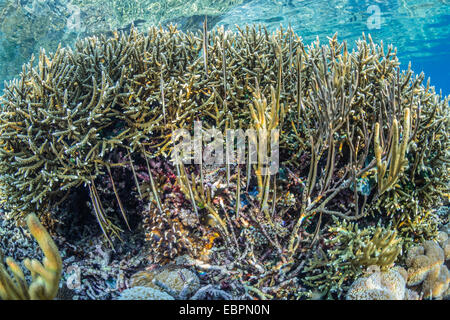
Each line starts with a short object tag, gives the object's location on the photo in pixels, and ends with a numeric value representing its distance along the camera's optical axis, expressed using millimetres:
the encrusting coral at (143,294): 2498
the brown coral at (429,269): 2797
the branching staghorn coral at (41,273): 1784
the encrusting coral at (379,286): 2402
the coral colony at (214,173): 2805
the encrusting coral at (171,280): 2787
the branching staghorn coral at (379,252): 2621
